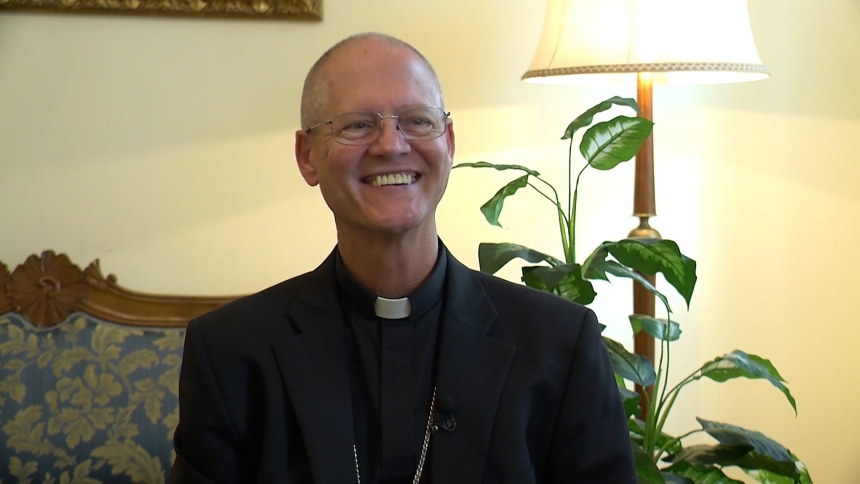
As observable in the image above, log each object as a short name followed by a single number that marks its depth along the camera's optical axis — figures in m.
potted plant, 2.48
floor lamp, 2.59
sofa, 2.75
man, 2.13
